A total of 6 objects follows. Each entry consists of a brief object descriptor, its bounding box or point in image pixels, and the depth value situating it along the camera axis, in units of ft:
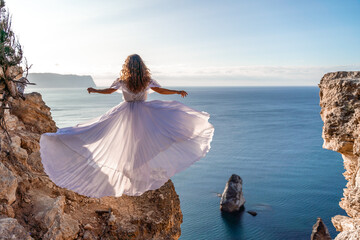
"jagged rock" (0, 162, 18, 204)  16.54
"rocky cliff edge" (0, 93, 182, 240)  16.70
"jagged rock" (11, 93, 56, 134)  25.41
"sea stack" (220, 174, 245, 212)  105.09
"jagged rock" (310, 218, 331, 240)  76.79
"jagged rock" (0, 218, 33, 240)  14.30
